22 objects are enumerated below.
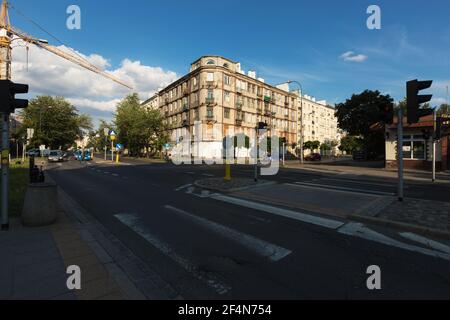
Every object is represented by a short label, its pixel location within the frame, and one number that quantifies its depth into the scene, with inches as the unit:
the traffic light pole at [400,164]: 315.7
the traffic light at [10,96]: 203.8
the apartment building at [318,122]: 2970.0
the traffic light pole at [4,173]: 208.8
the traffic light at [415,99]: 295.8
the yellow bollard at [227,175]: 528.7
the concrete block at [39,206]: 216.2
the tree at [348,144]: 2549.2
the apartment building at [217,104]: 1884.8
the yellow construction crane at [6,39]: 1443.2
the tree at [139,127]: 1865.2
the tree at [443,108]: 2400.1
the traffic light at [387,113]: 327.6
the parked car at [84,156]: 1581.6
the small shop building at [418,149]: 870.4
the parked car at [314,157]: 1807.3
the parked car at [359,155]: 1727.4
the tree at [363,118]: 1520.7
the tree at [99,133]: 2435.8
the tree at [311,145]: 2468.0
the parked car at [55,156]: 1375.5
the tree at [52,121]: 1973.4
